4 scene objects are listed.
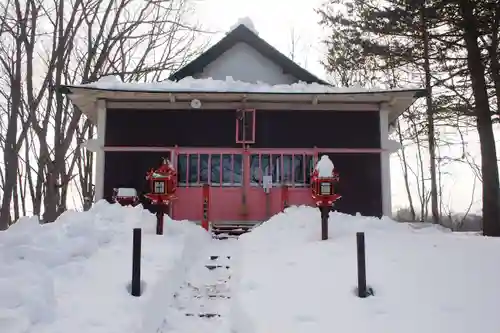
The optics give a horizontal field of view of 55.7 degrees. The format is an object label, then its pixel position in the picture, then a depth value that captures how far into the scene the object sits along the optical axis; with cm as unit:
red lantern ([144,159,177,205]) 785
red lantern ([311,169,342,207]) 707
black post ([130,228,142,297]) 509
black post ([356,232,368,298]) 493
